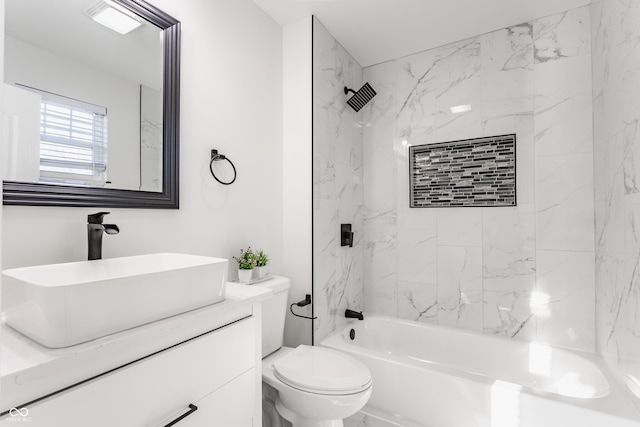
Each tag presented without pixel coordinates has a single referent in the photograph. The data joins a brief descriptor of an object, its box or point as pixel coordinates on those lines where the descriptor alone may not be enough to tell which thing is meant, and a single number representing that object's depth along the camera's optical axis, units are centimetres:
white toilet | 142
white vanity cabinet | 74
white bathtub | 143
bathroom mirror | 105
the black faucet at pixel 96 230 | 112
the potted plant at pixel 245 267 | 173
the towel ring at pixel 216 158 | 166
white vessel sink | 74
